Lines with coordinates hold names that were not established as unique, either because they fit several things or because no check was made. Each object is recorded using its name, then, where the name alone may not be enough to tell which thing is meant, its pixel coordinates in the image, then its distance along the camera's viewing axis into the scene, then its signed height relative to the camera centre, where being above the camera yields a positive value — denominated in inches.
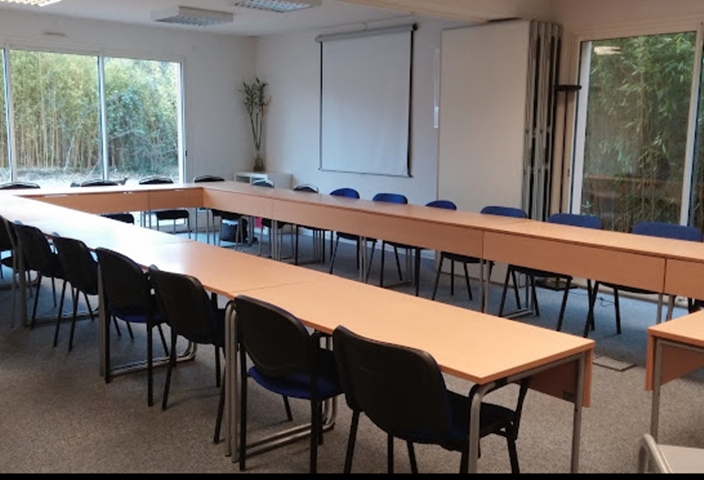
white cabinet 386.3 -23.1
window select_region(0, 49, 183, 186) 333.7 +7.5
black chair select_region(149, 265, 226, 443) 121.7 -31.4
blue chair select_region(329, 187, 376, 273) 284.9 -24.1
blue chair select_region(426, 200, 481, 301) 219.3 -38.1
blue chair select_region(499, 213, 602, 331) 194.2 -37.2
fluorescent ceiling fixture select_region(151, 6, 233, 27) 286.0 +50.2
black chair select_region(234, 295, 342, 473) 101.0 -33.6
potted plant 402.9 +16.5
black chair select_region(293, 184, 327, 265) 302.5 -47.2
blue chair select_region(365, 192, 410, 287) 260.2 -24.3
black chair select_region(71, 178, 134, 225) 286.4 -32.5
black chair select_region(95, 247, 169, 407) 138.4 -32.2
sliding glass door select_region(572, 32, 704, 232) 233.1 +3.8
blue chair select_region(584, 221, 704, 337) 182.1 -24.7
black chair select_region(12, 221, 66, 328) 176.4 -30.9
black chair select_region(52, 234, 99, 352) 157.2 -29.9
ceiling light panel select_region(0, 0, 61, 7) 252.8 +47.9
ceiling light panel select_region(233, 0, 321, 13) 261.4 +50.8
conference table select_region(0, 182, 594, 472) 91.2 -27.9
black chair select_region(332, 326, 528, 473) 84.1 -32.8
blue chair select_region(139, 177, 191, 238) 310.8 -35.0
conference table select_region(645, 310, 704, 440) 104.2 -32.4
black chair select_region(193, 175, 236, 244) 312.5 -35.8
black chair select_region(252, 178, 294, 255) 284.7 -38.3
